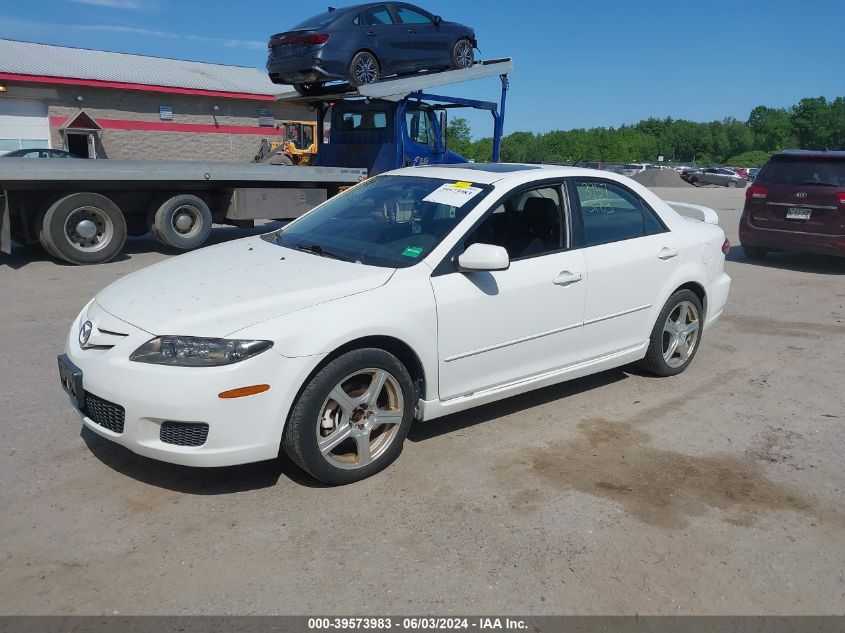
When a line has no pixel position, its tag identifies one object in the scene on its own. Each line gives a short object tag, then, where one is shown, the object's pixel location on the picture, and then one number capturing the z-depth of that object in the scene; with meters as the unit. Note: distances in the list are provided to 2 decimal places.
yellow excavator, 15.94
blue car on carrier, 12.30
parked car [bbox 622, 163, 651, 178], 51.33
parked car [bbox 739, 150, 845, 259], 10.13
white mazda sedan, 3.37
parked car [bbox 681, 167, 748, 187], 50.84
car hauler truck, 10.04
